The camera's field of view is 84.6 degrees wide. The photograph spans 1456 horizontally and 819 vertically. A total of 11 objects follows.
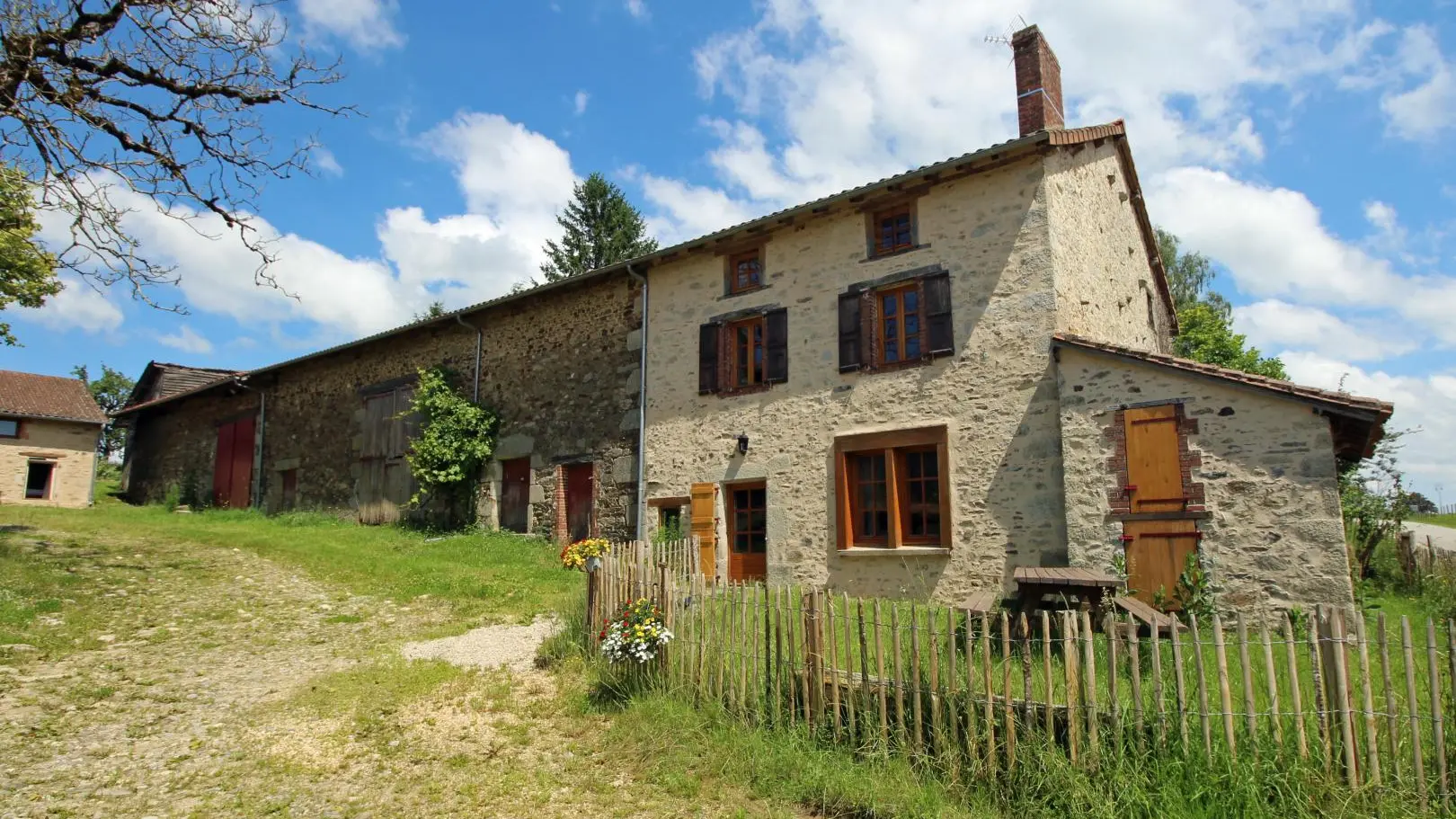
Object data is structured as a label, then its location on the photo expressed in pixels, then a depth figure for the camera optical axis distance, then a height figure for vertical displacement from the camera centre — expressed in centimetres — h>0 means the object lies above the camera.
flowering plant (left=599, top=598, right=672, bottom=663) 600 -88
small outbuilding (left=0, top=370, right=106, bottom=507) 2470 +252
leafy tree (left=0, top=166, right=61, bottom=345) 984 +427
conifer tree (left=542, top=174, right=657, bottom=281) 3022 +1097
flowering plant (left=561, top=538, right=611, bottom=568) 1234 -52
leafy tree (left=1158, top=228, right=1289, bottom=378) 1862 +399
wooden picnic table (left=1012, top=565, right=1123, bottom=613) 696 -63
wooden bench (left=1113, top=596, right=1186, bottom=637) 629 -79
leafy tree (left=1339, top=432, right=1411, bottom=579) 1241 +1
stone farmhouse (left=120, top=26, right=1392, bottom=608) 857 +152
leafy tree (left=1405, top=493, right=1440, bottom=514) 3088 +19
